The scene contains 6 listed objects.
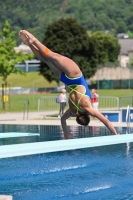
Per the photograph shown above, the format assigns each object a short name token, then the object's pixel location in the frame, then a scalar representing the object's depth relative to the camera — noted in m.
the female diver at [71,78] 10.75
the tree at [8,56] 35.75
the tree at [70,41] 78.81
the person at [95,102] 25.25
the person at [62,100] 27.23
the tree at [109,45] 122.64
